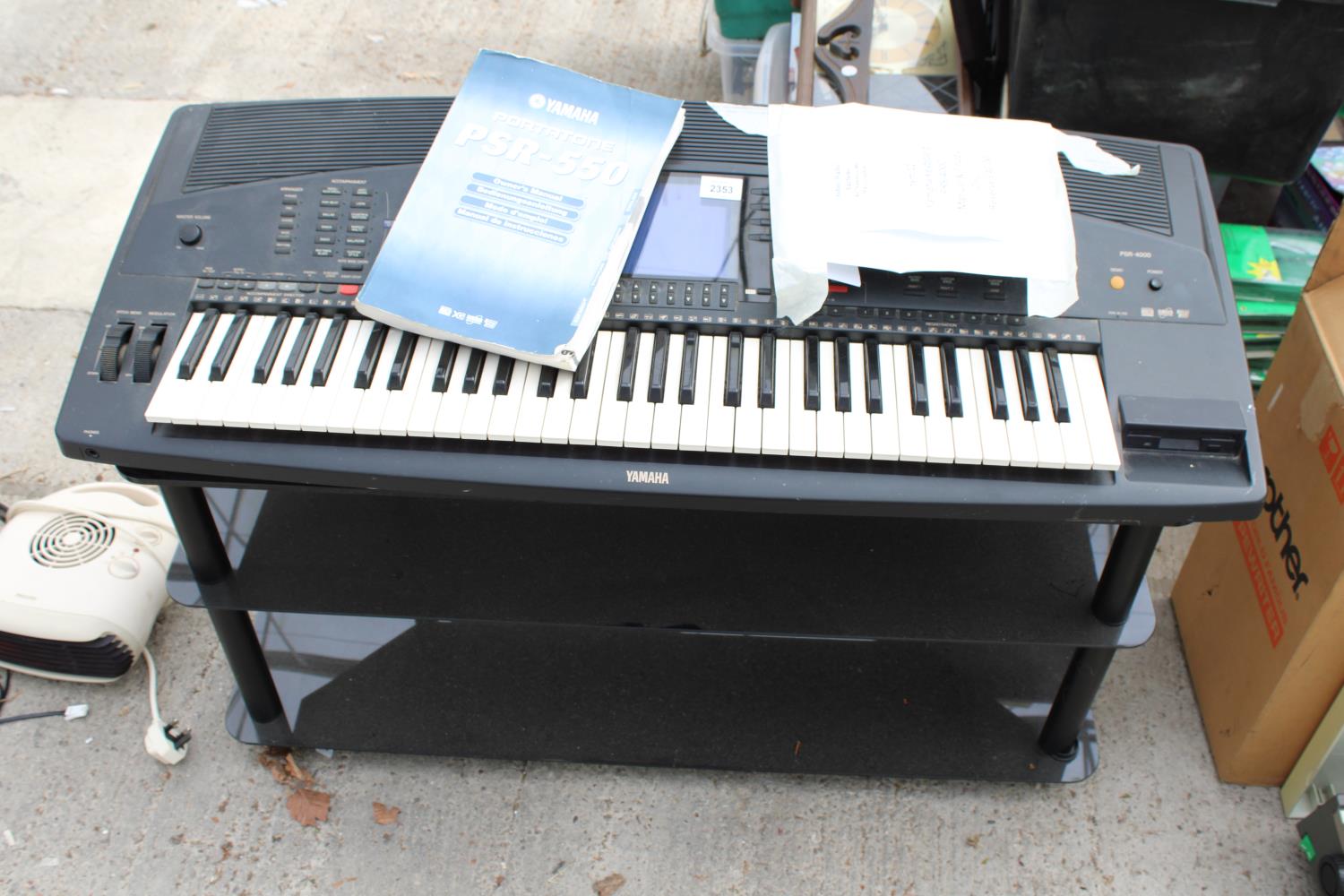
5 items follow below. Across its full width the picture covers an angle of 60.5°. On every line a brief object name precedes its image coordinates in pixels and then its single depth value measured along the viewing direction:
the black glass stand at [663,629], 1.55
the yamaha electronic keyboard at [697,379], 1.29
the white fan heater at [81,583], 1.85
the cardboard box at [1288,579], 1.58
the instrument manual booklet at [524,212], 1.34
